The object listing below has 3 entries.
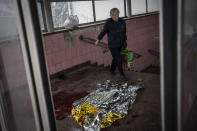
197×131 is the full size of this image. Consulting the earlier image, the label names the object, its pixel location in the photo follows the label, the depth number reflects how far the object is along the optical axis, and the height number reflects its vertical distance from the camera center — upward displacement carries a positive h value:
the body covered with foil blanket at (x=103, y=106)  2.35 -1.07
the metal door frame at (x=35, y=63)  0.95 -0.18
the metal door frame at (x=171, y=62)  0.67 -0.15
